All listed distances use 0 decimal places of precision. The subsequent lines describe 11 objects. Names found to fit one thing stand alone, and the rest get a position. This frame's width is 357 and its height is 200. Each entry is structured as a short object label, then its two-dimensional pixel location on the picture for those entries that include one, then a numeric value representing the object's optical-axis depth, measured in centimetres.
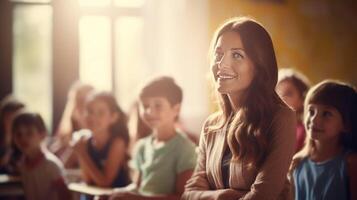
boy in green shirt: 378
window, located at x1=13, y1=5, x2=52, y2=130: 601
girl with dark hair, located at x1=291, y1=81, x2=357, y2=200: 352
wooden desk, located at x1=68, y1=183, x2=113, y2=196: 411
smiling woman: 308
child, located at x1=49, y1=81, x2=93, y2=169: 555
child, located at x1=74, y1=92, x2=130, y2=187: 453
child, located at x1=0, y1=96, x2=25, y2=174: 529
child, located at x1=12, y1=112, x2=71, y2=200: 452
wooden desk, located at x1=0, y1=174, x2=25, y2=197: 463
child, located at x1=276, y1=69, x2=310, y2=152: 375
